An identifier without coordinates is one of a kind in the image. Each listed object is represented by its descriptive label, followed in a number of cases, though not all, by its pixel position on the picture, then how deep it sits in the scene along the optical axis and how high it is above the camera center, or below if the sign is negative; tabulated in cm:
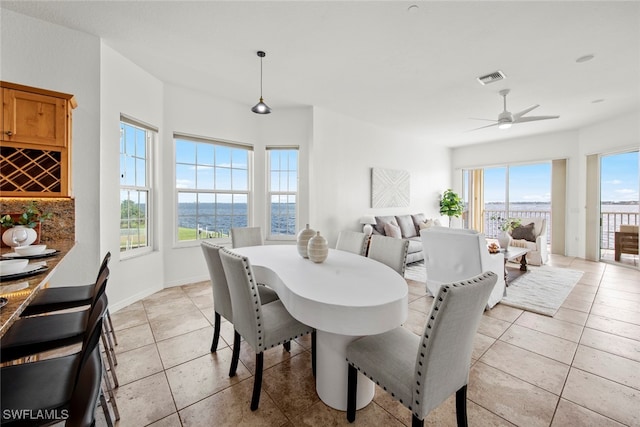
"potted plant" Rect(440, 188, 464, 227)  711 +15
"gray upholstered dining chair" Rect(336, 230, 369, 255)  267 -34
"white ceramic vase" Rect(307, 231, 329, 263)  212 -32
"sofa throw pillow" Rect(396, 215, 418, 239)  562 -34
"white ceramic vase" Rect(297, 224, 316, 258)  230 -27
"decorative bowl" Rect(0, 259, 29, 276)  135 -31
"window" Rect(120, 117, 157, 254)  326 +30
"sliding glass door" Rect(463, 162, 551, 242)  664 +48
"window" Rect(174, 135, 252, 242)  399 +36
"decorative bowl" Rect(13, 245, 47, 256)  182 -29
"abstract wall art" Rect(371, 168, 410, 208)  564 +51
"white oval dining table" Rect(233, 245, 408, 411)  126 -47
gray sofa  507 -36
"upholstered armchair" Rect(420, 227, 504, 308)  279 -54
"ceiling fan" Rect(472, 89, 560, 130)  378 +136
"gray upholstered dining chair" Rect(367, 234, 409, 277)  224 -36
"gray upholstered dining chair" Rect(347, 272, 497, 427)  107 -72
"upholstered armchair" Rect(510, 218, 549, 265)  508 -55
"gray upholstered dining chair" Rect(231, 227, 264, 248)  318 -34
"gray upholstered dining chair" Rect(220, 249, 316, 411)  159 -72
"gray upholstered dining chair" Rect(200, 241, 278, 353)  195 -60
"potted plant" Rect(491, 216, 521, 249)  410 -33
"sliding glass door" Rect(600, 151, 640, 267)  497 +9
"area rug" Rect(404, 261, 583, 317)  317 -110
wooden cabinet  215 +57
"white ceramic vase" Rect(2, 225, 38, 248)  205 -22
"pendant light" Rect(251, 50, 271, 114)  295 +114
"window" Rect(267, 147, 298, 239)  471 +32
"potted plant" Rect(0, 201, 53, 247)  206 -13
